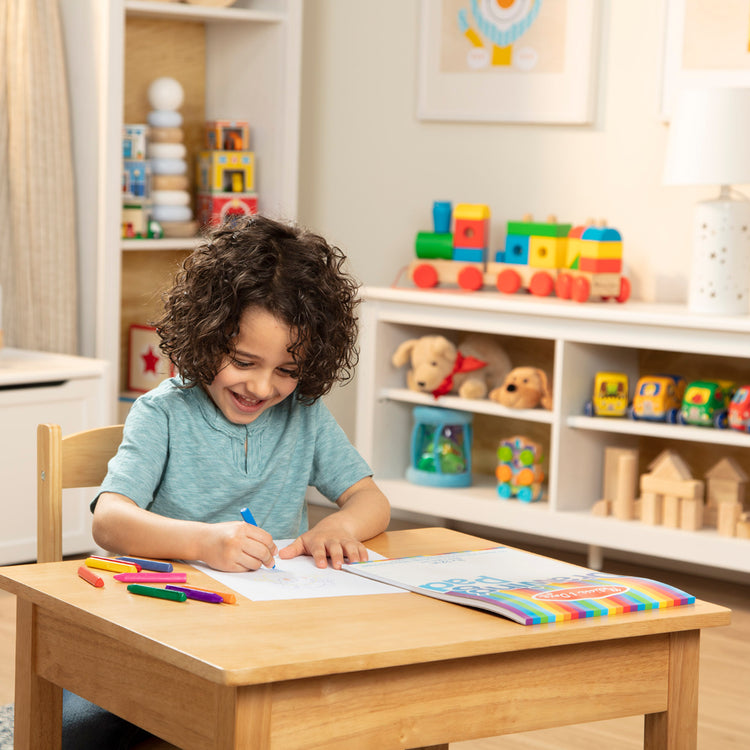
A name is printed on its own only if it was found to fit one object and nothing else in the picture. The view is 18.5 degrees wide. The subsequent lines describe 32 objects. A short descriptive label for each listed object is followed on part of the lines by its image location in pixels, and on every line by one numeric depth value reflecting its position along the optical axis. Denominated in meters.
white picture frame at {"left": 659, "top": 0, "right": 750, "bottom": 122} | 5.52
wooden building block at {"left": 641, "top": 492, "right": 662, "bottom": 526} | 5.43
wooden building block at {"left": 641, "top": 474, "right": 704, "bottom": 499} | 5.32
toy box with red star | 6.54
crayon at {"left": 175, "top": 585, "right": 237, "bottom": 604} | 2.01
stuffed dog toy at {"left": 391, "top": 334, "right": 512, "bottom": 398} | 6.06
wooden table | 1.73
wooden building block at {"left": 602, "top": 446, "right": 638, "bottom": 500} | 5.64
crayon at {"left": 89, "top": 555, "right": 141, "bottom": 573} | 2.18
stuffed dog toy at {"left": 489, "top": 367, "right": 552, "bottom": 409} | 5.78
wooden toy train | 5.70
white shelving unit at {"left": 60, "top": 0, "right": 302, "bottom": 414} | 5.92
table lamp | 5.05
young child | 2.58
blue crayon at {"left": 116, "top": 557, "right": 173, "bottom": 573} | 2.20
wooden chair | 2.71
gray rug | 3.52
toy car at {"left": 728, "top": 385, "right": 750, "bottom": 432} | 5.16
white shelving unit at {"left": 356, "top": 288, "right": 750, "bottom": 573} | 5.24
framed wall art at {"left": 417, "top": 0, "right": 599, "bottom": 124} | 6.01
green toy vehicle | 5.29
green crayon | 2.00
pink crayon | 2.11
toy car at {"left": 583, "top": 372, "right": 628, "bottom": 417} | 5.56
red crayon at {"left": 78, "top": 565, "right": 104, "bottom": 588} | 2.07
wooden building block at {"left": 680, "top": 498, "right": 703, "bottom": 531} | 5.33
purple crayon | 2.01
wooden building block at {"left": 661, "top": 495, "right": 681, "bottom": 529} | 5.37
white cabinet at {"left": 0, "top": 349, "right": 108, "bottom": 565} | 5.45
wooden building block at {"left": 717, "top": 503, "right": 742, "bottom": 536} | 5.24
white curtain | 5.85
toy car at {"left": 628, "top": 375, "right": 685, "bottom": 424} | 5.43
